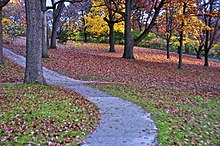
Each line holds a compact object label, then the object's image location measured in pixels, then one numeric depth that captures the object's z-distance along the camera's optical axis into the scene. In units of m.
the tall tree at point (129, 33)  22.62
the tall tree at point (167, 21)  25.36
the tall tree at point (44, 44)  19.39
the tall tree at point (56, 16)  24.87
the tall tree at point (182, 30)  19.52
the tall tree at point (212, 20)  25.25
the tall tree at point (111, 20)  27.62
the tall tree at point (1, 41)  14.53
